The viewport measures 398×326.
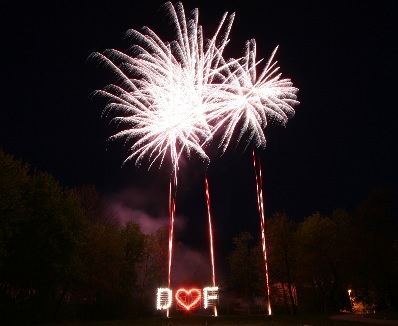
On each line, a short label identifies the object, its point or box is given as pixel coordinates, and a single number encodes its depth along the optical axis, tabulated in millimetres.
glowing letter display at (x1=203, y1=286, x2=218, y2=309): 20656
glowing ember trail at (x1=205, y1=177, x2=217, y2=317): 31531
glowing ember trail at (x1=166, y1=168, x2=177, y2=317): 27875
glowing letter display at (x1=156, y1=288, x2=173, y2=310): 20531
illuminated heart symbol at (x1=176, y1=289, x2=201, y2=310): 22453
